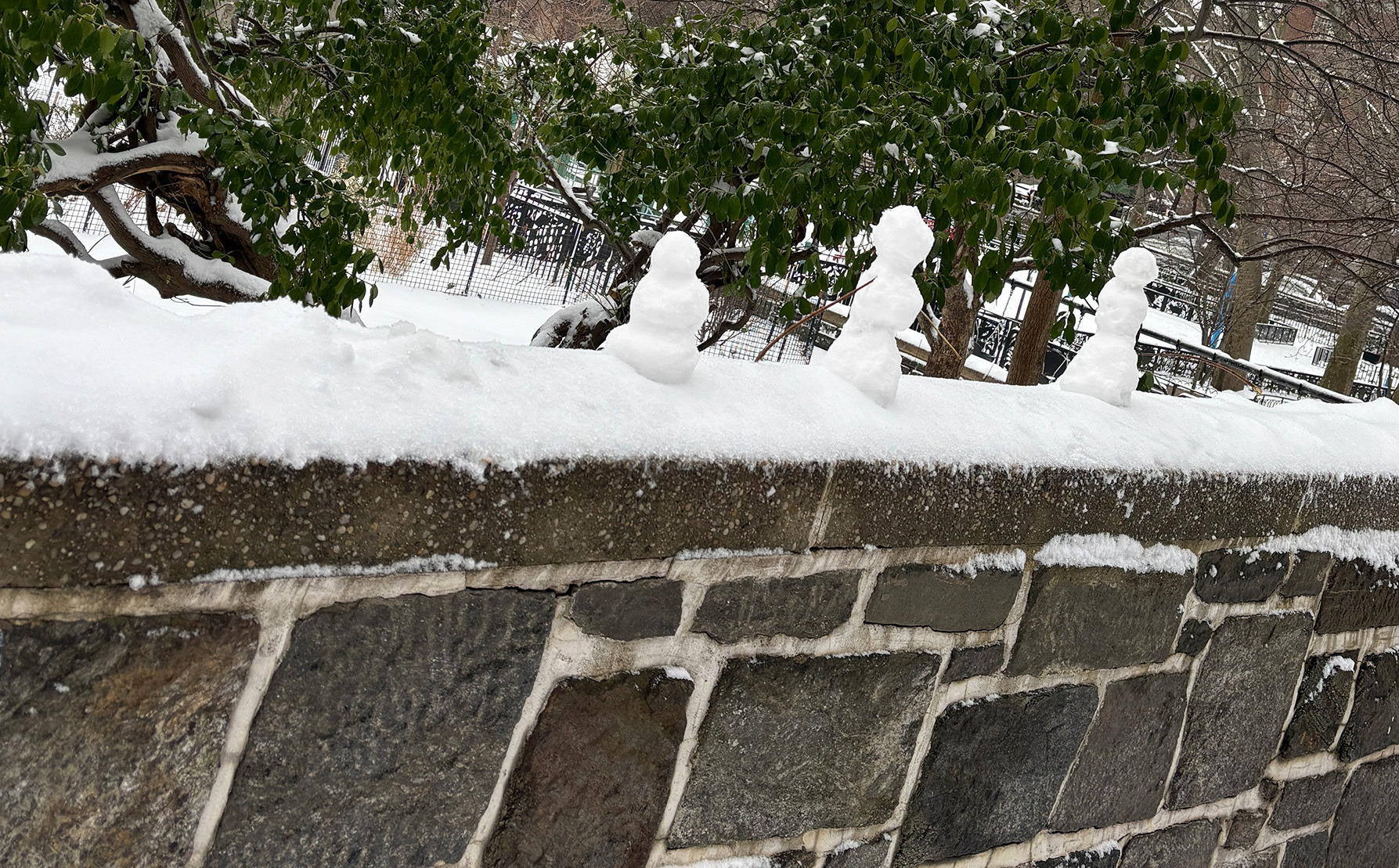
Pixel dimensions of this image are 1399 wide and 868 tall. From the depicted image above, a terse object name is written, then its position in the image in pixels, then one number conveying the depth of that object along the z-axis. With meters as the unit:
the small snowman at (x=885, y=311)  1.63
